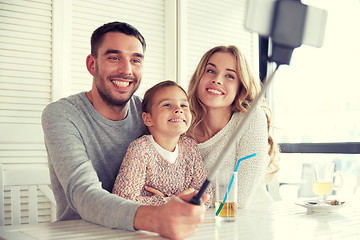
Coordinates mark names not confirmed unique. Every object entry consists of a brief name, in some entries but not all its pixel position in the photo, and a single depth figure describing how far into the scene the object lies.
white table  0.99
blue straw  1.18
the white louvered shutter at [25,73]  2.50
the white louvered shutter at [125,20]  2.78
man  1.18
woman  1.70
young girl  1.43
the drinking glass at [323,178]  1.48
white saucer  1.35
